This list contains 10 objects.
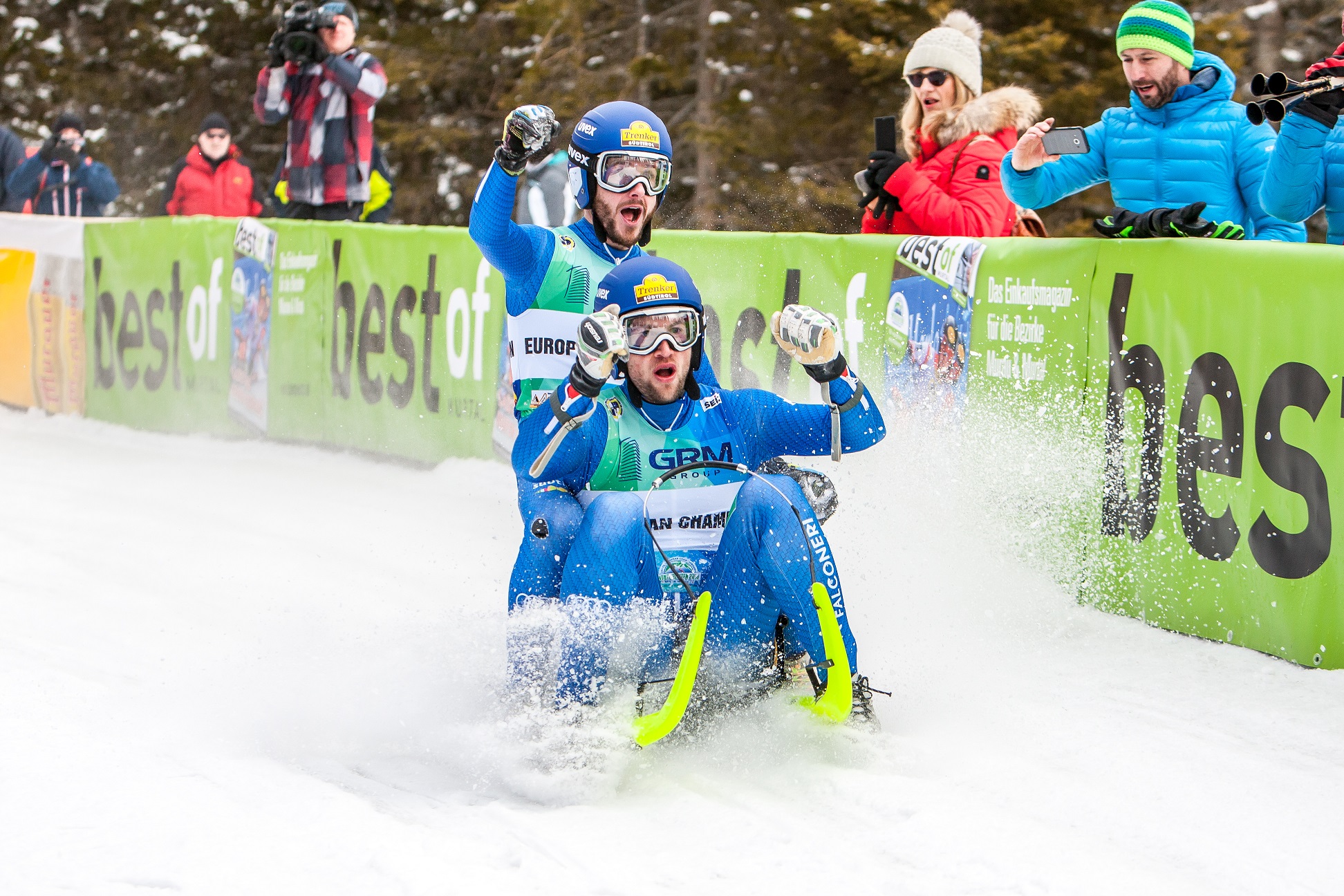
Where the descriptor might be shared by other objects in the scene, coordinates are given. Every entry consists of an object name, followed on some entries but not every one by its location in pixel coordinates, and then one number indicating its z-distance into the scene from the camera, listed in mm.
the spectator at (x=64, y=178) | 27781
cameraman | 19844
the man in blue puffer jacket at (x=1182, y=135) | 11453
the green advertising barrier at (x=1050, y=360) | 9578
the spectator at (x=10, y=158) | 28062
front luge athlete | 8055
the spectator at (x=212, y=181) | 25500
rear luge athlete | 9687
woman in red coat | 13977
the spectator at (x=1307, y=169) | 10039
